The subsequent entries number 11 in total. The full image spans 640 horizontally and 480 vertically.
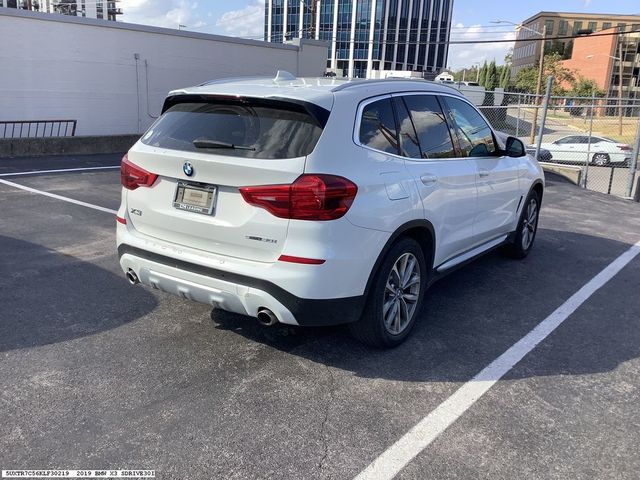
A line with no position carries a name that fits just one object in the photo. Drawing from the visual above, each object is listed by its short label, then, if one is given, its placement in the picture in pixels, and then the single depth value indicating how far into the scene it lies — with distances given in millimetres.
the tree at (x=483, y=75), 102062
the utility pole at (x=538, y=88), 27727
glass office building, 86625
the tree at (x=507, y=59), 119312
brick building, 93875
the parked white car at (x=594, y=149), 23734
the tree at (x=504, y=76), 97700
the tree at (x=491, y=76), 98812
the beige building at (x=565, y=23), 118375
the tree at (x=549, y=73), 64062
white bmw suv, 3342
